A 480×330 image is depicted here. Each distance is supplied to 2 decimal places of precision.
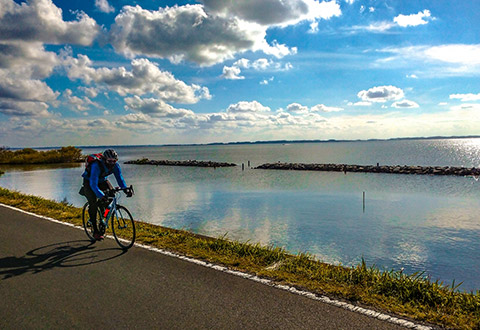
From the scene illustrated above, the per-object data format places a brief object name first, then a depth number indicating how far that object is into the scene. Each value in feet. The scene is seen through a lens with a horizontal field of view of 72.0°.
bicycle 25.75
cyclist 24.70
